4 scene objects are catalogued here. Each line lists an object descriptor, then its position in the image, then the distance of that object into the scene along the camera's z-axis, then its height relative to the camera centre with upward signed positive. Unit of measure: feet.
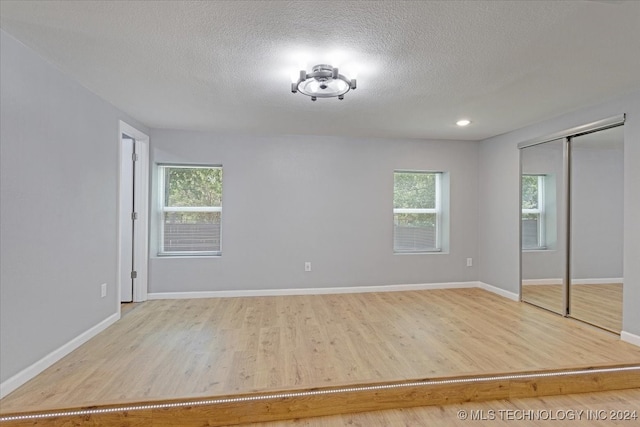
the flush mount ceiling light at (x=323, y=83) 7.62 +3.27
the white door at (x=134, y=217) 13.67 -0.15
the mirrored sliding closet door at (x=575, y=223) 10.59 -0.14
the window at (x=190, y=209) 14.84 +0.24
